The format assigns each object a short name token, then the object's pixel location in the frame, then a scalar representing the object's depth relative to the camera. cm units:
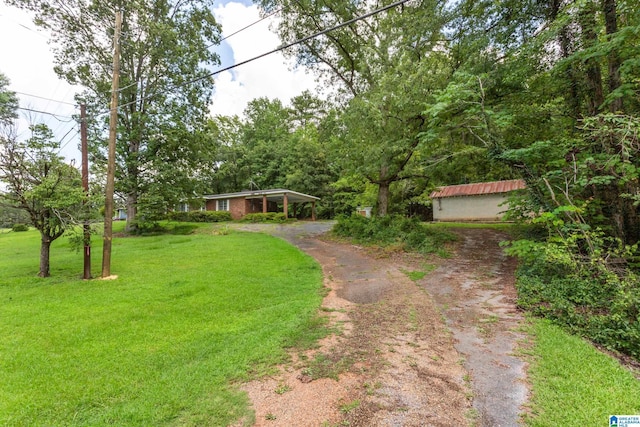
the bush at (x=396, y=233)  995
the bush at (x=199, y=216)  2347
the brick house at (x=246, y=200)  2346
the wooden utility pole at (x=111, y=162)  691
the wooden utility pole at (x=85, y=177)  685
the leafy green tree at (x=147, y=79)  1427
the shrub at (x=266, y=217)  2219
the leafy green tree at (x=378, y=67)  898
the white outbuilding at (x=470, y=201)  1906
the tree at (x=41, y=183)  627
